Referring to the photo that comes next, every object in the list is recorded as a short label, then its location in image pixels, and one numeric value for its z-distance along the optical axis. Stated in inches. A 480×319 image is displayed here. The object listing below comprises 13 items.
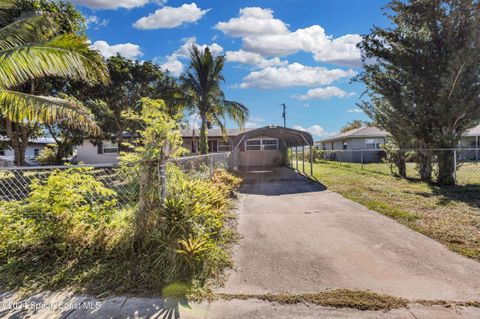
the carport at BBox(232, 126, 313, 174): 908.0
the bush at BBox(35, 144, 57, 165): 947.3
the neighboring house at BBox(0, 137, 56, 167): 1238.9
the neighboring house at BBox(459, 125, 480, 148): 936.3
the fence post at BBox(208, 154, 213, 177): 373.1
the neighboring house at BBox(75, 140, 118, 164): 1008.9
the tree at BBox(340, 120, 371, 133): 1847.4
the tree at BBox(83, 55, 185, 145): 694.5
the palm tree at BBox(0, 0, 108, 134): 214.2
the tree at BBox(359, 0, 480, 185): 369.4
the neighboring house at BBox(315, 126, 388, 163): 989.2
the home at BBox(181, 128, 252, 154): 1078.4
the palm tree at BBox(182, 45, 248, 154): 642.8
